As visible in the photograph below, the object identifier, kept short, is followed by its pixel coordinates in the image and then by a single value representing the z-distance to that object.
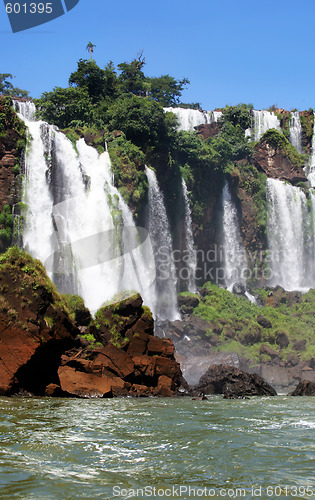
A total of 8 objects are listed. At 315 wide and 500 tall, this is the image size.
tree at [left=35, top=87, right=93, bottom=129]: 47.31
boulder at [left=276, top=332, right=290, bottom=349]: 45.06
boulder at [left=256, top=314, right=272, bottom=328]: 46.44
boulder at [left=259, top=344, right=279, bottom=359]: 42.84
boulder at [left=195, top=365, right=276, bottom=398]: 24.03
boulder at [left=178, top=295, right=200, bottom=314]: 46.09
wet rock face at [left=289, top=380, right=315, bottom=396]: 25.61
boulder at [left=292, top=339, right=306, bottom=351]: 44.19
